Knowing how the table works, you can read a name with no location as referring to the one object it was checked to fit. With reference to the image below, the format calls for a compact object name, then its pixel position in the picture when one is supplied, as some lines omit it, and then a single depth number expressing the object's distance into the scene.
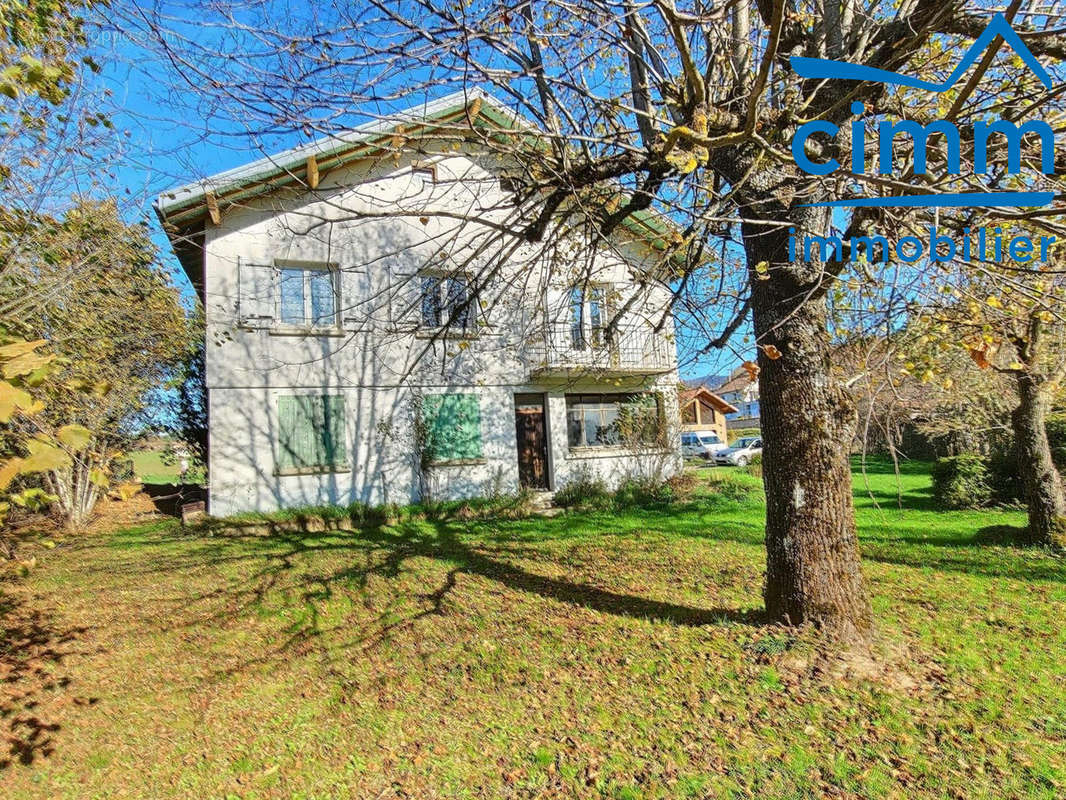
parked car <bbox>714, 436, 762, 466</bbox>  24.38
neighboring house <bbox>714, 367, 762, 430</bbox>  40.72
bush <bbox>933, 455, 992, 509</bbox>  10.23
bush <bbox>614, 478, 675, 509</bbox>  11.86
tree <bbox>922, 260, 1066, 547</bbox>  4.09
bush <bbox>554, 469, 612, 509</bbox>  11.58
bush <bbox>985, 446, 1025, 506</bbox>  9.99
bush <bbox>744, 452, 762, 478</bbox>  18.36
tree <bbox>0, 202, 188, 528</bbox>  4.06
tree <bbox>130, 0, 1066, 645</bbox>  3.31
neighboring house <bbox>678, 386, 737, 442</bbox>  31.39
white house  10.16
